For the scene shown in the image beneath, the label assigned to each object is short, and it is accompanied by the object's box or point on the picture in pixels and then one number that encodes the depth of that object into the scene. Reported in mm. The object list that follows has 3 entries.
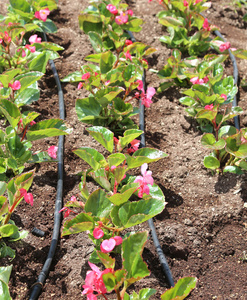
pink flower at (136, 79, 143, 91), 2602
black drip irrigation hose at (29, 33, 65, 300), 1936
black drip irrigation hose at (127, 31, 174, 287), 2031
